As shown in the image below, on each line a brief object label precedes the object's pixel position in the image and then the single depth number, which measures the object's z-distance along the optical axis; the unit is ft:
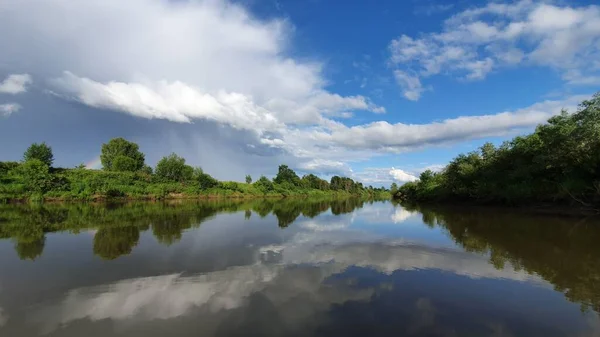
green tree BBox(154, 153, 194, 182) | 272.10
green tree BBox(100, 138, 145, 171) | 304.95
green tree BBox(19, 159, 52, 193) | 167.12
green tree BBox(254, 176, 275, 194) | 342.64
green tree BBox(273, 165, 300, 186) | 437.71
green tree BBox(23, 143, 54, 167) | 233.14
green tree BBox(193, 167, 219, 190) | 277.19
